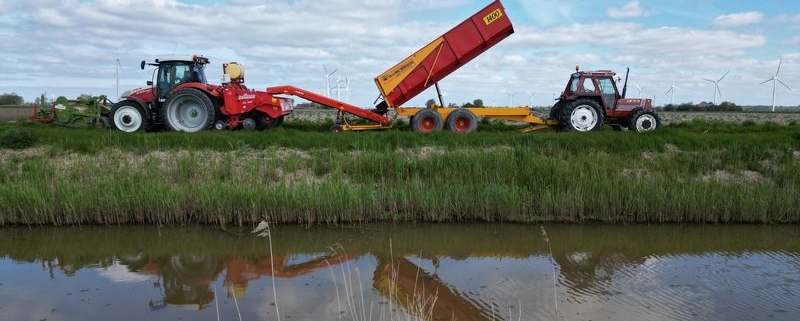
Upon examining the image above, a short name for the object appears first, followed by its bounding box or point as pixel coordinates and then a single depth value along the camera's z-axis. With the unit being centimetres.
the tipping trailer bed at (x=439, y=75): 1559
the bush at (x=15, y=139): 1299
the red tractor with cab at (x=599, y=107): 1642
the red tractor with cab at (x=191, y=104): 1555
